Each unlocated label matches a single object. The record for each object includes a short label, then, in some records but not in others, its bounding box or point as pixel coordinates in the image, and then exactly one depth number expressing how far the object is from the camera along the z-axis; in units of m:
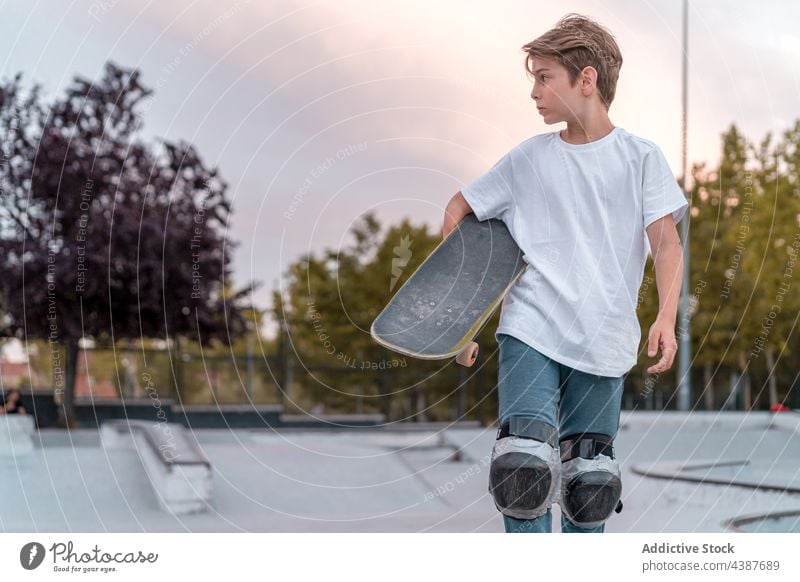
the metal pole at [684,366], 19.82
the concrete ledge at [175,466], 9.49
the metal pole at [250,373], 19.76
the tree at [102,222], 15.70
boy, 3.76
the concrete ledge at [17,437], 10.53
